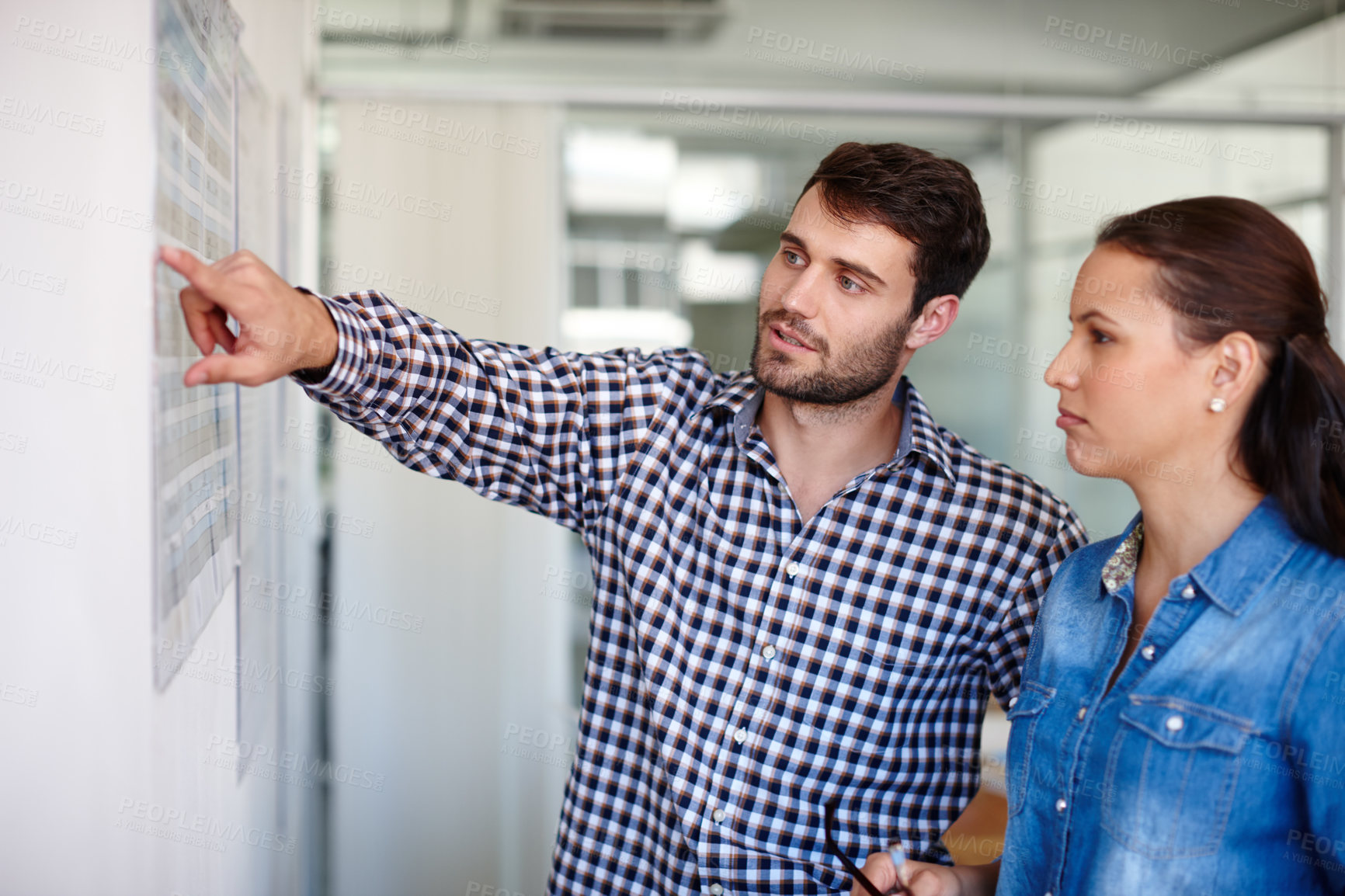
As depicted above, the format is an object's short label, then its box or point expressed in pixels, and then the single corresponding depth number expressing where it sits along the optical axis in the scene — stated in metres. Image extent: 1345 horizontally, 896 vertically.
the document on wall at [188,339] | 1.03
